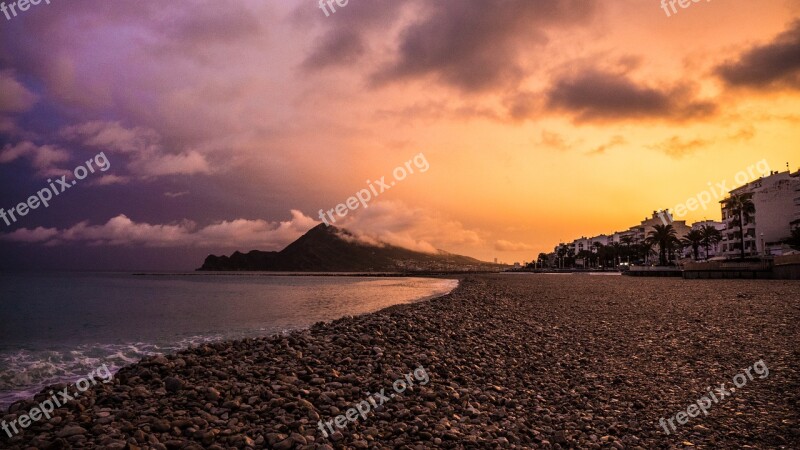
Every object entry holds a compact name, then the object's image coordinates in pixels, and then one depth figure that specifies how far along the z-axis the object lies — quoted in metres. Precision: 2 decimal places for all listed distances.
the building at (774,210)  99.44
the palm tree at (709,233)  112.18
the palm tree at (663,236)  105.80
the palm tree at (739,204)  87.69
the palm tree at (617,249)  182.62
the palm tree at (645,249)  144.02
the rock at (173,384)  9.05
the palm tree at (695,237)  111.19
